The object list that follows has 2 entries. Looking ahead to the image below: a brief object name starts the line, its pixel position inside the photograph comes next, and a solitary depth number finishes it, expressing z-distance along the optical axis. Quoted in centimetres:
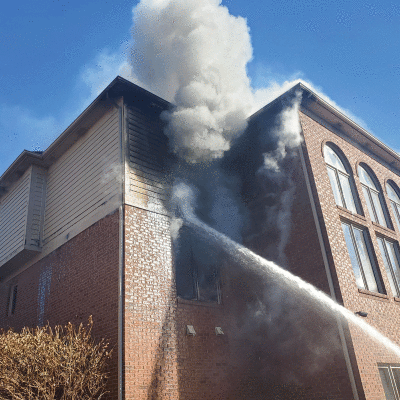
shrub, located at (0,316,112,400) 657
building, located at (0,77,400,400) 789
